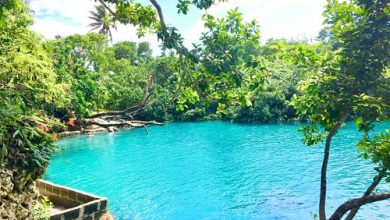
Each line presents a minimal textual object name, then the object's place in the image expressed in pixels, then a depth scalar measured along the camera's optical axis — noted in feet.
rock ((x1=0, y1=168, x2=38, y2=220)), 18.26
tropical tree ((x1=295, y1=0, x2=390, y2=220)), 14.66
